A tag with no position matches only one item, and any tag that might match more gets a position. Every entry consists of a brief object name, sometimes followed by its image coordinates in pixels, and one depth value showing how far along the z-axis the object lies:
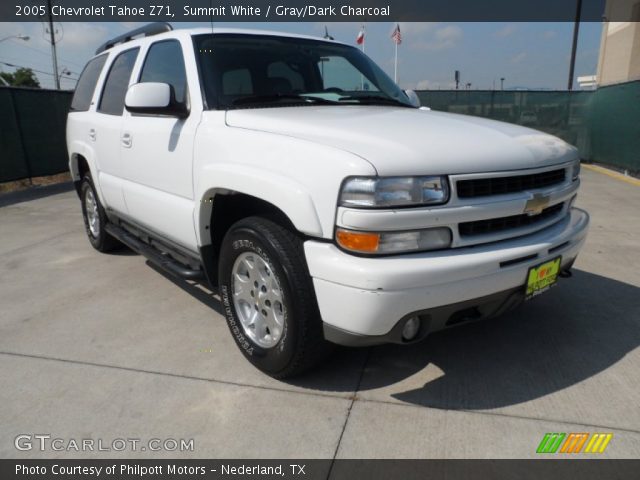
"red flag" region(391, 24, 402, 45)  19.83
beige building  21.56
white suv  2.11
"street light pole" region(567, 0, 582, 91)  23.34
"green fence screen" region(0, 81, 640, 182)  9.88
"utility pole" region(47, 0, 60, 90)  21.45
